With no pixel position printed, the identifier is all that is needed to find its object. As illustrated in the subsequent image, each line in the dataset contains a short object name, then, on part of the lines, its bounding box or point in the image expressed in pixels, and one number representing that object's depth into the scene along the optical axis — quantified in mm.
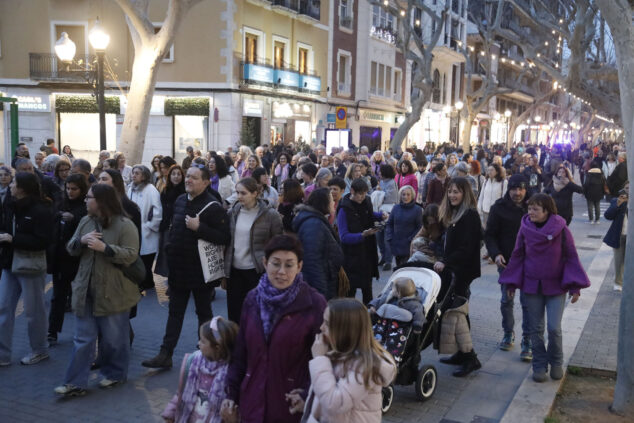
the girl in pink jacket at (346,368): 3061
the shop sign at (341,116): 20534
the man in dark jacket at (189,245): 5910
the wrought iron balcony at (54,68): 25888
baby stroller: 5203
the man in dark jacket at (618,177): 16558
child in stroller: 5242
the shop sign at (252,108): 25812
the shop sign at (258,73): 25422
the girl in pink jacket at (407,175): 12055
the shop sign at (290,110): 28367
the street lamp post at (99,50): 12430
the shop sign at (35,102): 26562
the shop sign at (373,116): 36562
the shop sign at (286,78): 27366
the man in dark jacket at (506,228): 7016
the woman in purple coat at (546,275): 5945
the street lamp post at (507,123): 62253
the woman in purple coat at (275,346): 3301
